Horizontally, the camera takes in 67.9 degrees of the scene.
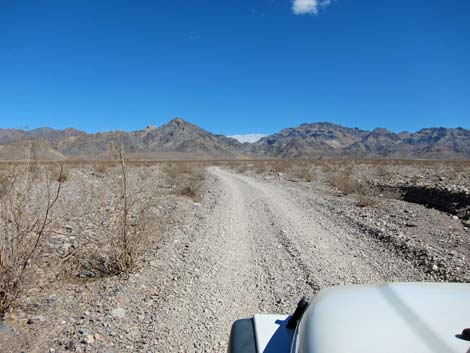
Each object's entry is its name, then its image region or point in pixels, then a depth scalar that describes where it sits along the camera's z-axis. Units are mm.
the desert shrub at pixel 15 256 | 3930
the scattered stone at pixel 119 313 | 4145
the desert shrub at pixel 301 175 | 26466
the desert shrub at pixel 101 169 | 23047
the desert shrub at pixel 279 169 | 38291
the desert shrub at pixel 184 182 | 14414
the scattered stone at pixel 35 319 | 3839
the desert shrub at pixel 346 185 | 16031
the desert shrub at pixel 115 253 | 5203
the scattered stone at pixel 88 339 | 3617
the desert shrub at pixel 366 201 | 11648
